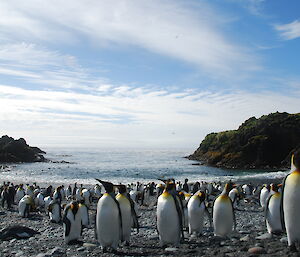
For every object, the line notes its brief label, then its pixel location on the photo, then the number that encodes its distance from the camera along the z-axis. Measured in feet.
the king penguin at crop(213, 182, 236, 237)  27.30
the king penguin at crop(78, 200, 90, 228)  36.07
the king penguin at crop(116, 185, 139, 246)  25.50
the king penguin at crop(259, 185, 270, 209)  48.93
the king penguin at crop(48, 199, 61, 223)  41.24
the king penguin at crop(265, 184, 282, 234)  28.30
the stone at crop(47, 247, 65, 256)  23.45
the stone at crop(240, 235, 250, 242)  23.35
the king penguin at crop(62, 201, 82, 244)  27.45
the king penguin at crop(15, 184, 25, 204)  64.01
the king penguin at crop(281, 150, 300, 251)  17.56
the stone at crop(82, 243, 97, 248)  25.39
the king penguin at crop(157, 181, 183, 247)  23.91
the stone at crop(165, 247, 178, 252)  22.22
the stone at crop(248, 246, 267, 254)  19.31
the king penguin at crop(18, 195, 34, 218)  47.11
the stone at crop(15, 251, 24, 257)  24.03
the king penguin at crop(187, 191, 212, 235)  29.48
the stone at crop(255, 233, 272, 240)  24.80
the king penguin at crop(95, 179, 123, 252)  22.93
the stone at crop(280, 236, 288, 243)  21.67
